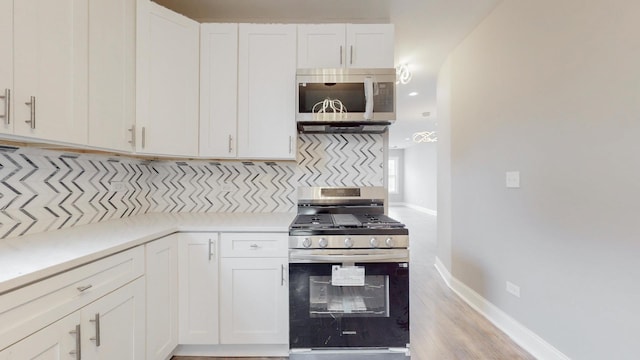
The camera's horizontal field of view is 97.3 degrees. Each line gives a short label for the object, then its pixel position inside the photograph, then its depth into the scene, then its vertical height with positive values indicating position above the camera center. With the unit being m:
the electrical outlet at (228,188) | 2.49 -0.07
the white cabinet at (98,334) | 0.98 -0.63
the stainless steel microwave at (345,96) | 2.03 +0.62
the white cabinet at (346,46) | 2.20 +1.07
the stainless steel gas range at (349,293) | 1.76 -0.71
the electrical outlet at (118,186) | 2.08 -0.04
